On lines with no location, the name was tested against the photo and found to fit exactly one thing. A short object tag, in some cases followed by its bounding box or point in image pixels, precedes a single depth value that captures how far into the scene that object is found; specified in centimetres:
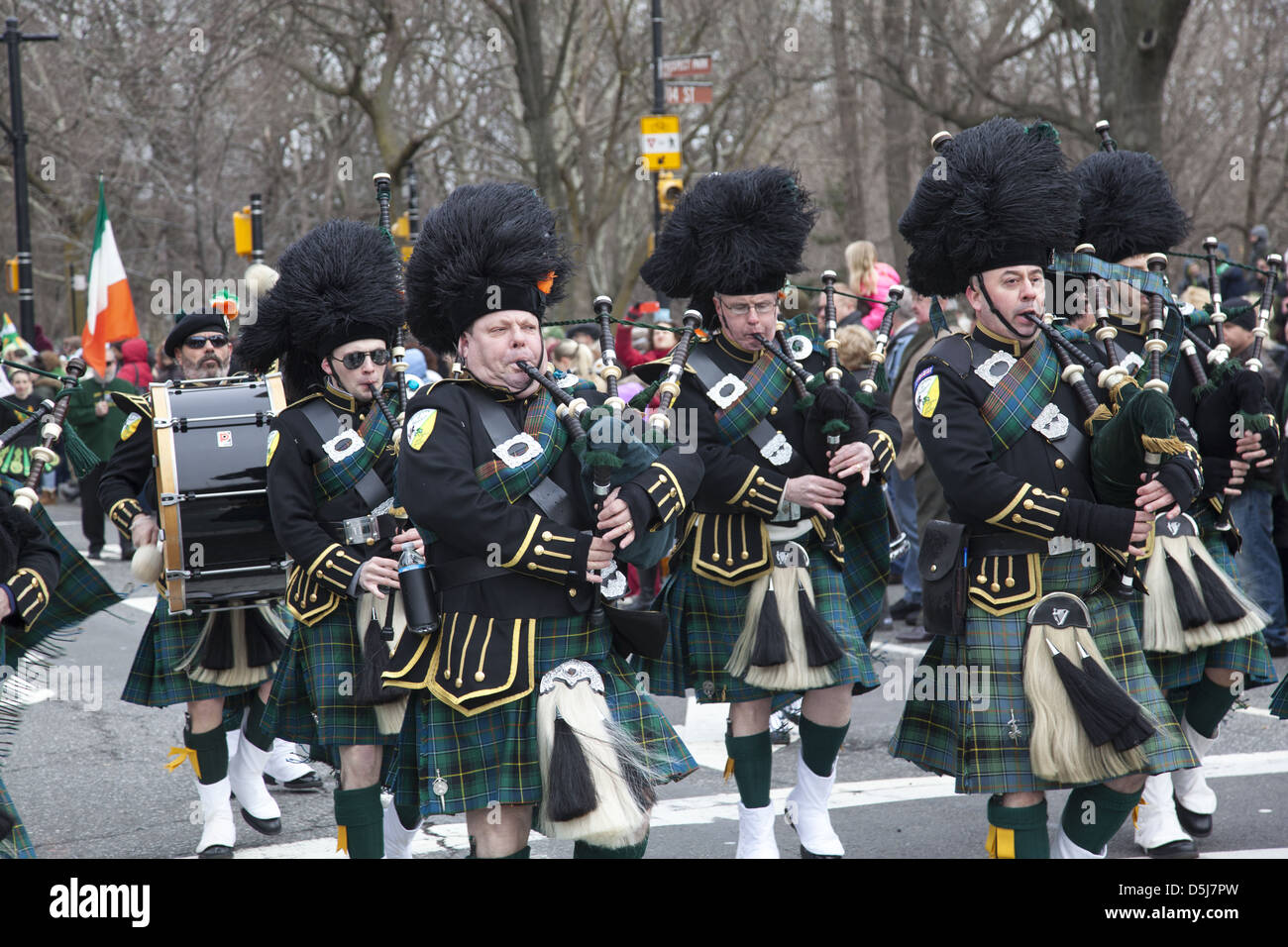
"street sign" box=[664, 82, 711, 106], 1600
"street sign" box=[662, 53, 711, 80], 1545
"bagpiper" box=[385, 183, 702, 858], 370
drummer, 545
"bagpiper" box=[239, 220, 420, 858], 459
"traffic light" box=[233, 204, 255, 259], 1683
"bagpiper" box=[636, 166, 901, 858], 490
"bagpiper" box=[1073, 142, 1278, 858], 496
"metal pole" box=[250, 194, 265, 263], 1346
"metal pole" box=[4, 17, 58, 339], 1619
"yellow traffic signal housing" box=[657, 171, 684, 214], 1603
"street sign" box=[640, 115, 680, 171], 1543
